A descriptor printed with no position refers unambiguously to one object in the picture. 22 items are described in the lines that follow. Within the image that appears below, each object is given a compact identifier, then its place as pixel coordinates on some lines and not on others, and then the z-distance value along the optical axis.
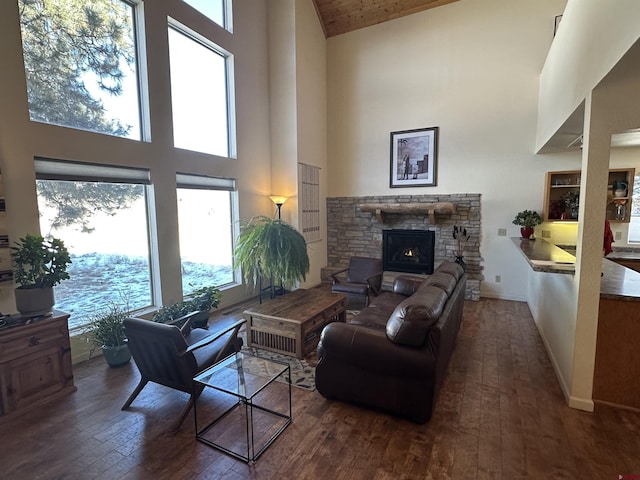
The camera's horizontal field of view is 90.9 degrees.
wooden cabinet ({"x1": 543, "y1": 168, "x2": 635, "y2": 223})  4.16
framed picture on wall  5.55
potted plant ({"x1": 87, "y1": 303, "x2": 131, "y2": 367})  3.06
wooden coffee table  3.20
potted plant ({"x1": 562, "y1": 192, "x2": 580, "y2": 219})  4.53
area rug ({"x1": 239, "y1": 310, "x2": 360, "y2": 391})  2.78
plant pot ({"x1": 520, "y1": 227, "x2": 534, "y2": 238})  4.66
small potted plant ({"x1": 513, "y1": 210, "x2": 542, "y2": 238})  4.65
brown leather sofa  2.09
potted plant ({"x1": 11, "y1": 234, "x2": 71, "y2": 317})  2.51
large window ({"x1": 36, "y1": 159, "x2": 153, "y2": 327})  3.04
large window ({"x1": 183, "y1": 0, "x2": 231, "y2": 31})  4.41
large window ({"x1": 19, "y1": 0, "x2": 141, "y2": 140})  2.85
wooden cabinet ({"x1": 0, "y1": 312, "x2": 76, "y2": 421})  2.29
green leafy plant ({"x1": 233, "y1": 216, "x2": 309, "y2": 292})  4.38
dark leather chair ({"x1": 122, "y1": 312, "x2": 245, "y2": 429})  2.16
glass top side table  2.01
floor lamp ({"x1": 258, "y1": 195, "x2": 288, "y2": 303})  5.25
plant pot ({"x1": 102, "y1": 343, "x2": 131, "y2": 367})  3.06
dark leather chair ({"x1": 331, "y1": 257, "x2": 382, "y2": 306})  4.64
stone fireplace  5.28
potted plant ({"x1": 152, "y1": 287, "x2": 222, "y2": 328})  3.51
